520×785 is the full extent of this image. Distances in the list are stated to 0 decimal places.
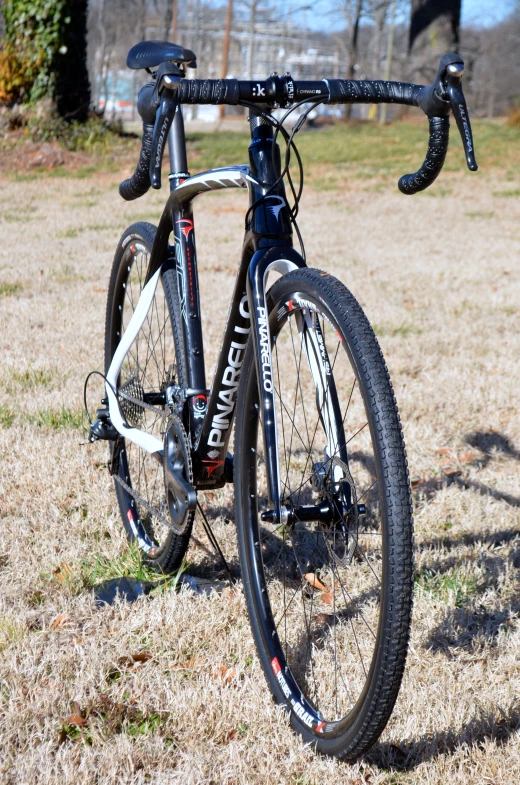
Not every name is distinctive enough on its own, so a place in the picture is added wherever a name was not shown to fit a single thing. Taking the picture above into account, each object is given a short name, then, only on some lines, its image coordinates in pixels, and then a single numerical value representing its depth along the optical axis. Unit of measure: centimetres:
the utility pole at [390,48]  3056
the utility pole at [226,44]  3960
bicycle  191
